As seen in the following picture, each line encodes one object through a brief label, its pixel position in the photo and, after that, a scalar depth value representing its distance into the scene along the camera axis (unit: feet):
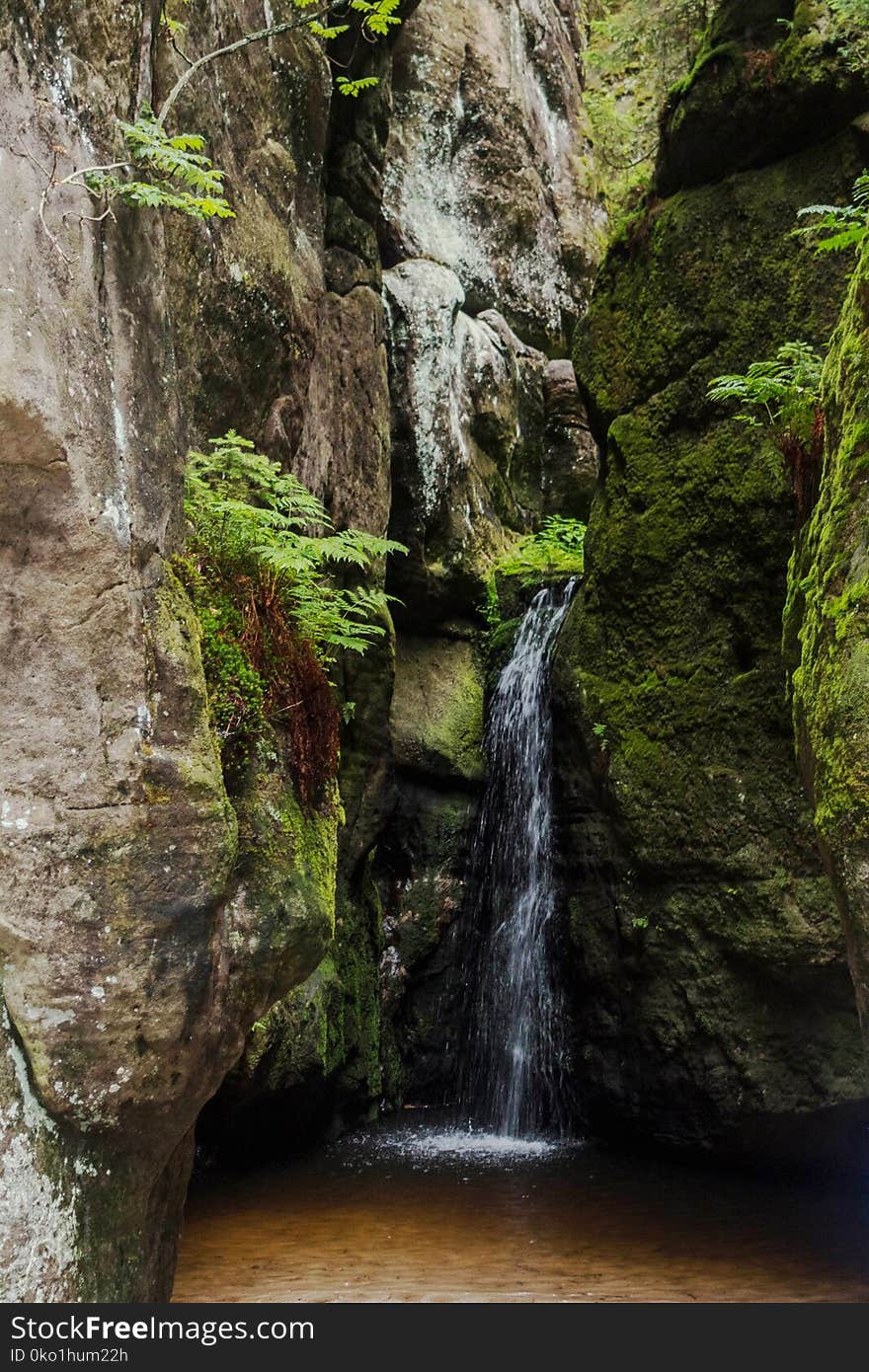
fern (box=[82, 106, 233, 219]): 14.04
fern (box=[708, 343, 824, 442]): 20.98
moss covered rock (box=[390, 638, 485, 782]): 40.32
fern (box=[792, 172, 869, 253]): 17.47
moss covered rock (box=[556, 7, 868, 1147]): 27.17
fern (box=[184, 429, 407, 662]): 18.17
